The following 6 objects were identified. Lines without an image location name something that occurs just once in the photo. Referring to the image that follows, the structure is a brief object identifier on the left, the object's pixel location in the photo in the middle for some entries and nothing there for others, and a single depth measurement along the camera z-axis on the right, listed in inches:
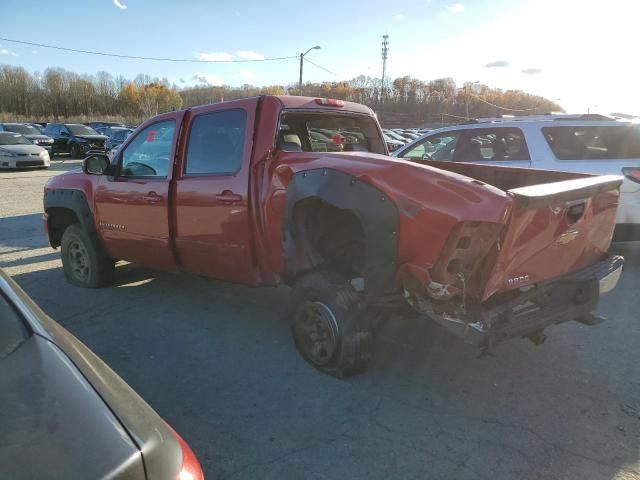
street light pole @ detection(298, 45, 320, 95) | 1690.5
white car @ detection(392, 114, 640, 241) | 234.5
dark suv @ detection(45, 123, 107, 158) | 1005.2
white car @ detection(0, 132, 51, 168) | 736.3
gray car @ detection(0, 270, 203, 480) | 51.6
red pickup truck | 114.9
